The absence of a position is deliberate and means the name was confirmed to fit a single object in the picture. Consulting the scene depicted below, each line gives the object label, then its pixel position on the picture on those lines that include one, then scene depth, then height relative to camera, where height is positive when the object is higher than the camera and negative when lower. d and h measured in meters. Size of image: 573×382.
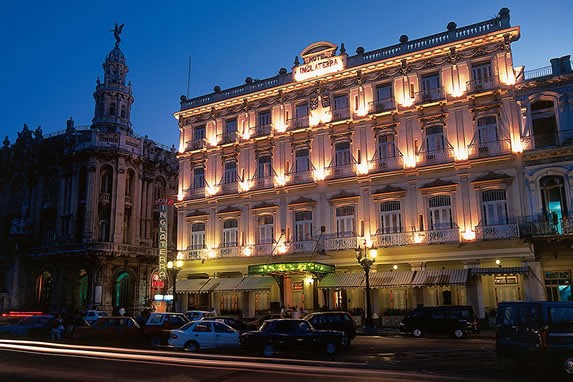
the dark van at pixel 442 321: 24.14 -1.60
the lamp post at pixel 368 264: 27.17 +1.40
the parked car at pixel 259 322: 24.25 -1.51
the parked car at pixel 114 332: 22.88 -1.72
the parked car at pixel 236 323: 23.25 -1.47
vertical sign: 39.18 +4.22
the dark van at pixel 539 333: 13.04 -1.26
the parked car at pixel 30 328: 26.78 -1.71
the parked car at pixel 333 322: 22.44 -1.41
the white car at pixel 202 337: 19.53 -1.73
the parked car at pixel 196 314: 26.70 -1.18
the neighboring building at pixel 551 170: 26.23 +6.23
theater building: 45.50 +7.19
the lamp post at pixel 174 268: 33.22 +1.70
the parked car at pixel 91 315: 31.69 -1.31
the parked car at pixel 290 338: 17.89 -1.70
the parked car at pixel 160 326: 22.26 -1.45
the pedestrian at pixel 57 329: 24.97 -1.70
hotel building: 28.08 +6.81
